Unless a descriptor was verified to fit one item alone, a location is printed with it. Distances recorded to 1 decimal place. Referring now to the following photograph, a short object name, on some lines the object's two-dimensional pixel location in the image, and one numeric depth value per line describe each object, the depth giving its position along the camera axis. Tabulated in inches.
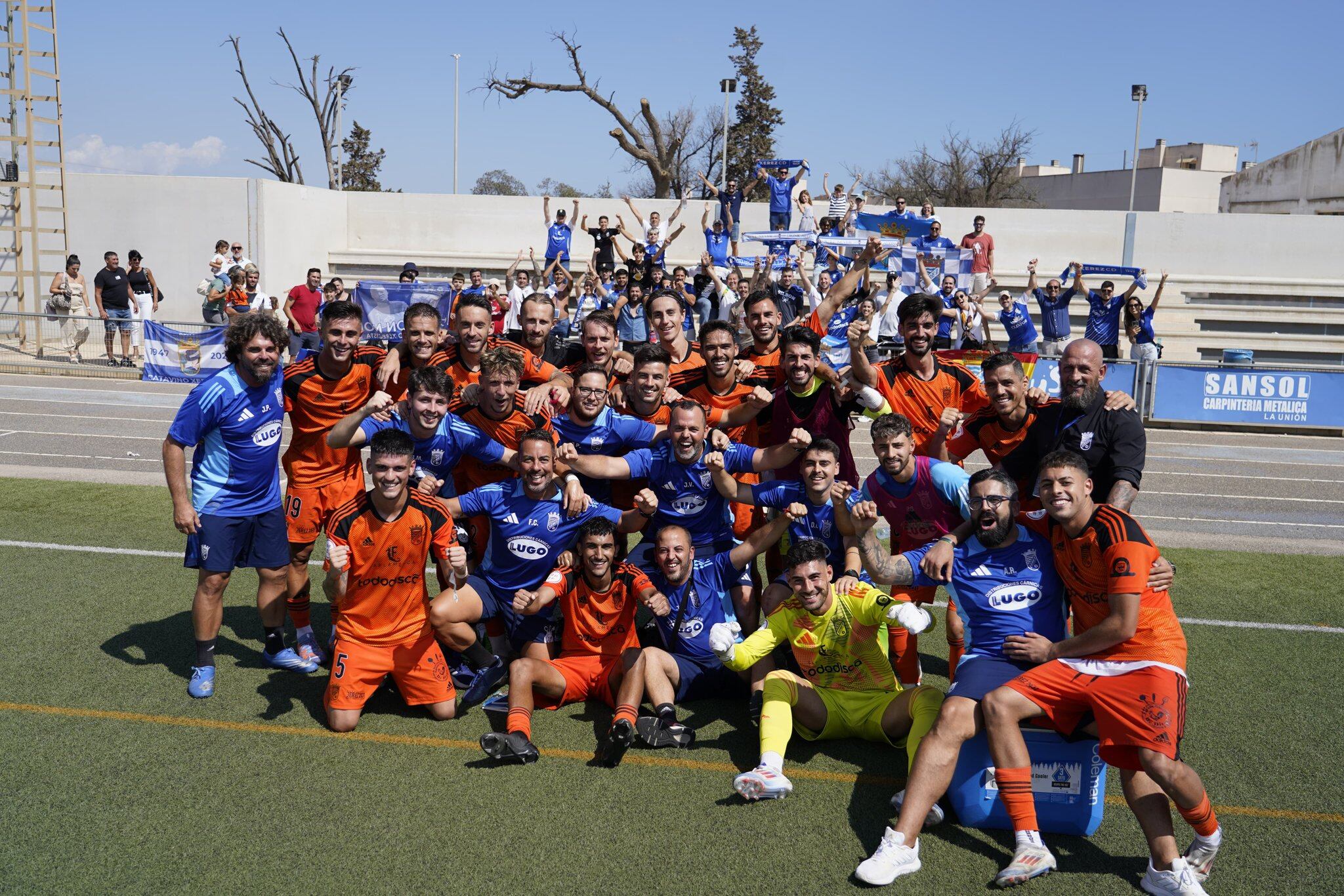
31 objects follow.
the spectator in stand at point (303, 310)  737.6
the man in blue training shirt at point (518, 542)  239.0
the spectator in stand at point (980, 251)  870.4
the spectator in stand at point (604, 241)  854.5
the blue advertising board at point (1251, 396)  672.4
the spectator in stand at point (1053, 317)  753.6
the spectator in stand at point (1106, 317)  701.3
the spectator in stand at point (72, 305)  817.5
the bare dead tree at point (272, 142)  1936.5
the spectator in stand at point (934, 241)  784.9
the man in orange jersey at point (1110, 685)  167.2
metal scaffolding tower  909.2
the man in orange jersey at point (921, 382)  259.8
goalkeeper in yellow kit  206.7
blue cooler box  183.3
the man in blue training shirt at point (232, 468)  231.5
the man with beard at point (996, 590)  187.0
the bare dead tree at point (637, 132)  1526.8
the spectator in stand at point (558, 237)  919.7
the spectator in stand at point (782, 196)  938.7
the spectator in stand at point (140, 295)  824.9
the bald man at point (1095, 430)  233.0
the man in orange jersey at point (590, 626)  224.7
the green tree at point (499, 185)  2554.1
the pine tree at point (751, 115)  1715.1
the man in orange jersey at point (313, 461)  256.4
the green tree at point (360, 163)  2080.5
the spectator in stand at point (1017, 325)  737.0
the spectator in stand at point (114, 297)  811.4
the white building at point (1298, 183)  1507.1
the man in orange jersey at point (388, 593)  220.8
